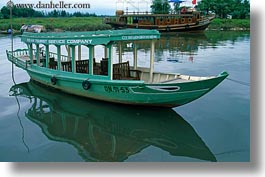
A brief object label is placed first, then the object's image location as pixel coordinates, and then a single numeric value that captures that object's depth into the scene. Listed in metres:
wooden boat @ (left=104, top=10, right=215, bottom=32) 31.00
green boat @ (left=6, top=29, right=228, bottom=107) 6.61
